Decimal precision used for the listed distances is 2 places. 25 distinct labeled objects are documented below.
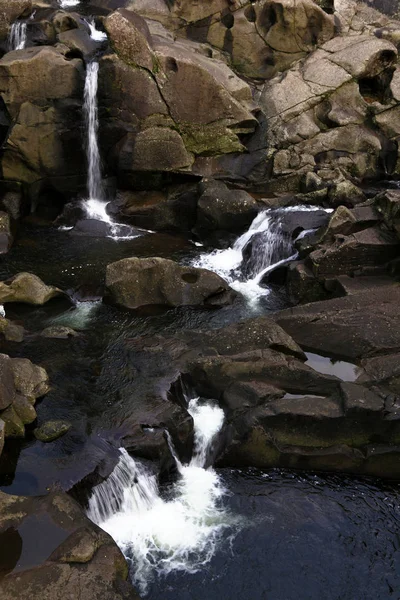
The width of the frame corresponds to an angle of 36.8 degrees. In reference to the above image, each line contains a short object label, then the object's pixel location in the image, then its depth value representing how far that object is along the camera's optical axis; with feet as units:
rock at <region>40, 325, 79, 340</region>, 51.06
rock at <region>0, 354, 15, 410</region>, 38.45
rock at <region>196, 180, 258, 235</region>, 69.72
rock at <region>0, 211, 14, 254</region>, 67.82
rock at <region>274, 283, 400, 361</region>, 47.75
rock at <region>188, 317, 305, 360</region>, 46.91
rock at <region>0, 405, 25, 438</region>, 39.11
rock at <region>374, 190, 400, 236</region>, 58.13
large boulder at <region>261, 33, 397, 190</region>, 77.77
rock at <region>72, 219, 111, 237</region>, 72.28
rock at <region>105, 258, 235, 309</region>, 56.44
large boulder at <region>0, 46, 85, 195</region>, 71.77
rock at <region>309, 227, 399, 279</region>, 58.49
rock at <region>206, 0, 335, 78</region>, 87.04
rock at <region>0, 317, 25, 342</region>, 49.98
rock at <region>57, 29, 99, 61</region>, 76.33
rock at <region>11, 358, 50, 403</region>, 42.34
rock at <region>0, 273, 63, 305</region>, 55.62
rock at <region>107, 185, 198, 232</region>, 74.33
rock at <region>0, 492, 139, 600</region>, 27.32
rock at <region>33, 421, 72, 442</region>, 39.06
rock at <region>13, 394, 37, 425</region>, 40.14
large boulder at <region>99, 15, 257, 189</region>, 73.36
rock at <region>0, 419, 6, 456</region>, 33.55
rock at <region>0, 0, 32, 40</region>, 78.59
